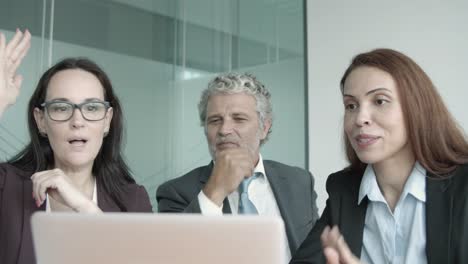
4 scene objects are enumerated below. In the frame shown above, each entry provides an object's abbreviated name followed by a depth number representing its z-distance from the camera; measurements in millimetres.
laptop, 765
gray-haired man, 2367
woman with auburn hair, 1752
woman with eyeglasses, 1695
